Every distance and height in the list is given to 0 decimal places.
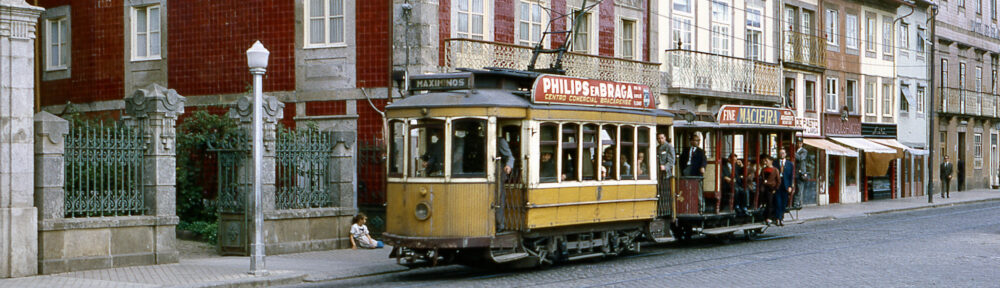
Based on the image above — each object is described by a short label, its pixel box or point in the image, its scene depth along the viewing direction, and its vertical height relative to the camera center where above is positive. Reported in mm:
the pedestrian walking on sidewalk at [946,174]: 41853 -1005
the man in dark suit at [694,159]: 19469 -208
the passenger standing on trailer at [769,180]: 21109 -622
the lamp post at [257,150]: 14734 -47
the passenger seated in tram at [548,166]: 15359 -261
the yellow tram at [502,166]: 14617 -259
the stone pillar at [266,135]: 17969 +198
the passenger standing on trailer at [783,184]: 21453 -710
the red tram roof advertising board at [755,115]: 20172 +611
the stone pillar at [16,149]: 14562 -30
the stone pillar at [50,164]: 15016 -237
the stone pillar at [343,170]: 19281 -400
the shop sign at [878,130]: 40312 +648
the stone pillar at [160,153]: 16328 -91
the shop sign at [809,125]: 36062 +757
